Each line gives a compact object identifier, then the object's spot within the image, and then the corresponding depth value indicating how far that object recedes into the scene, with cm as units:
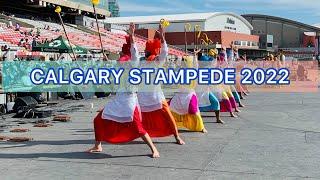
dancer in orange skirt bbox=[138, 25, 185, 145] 816
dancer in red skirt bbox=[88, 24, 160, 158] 751
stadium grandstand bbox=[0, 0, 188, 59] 2578
